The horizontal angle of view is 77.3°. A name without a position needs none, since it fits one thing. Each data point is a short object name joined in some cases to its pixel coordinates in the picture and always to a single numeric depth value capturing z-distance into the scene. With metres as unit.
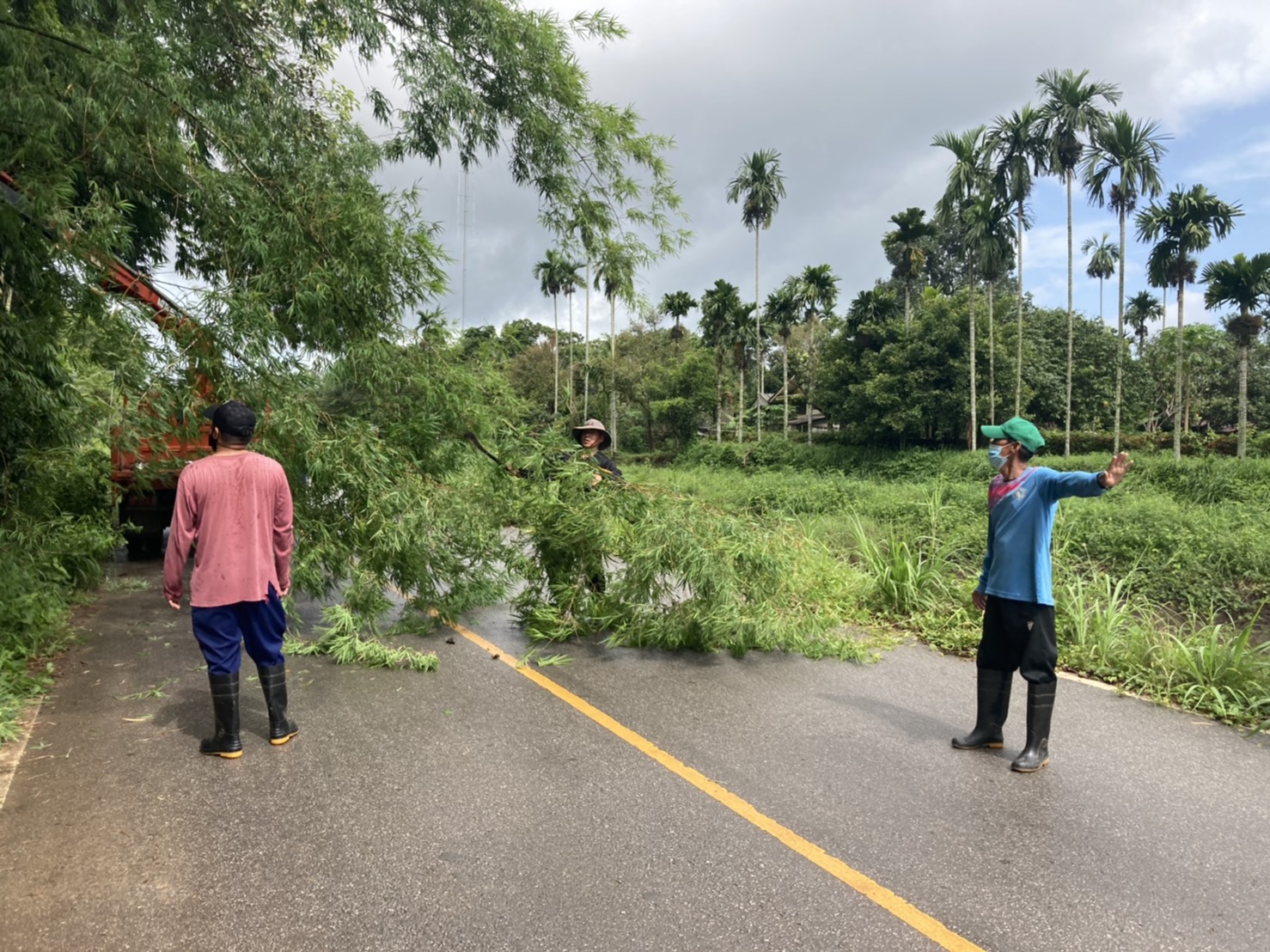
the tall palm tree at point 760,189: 40.09
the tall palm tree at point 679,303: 49.25
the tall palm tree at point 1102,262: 51.12
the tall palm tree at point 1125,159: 29.75
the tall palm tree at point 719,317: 44.66
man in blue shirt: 4.09
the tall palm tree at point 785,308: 42.34
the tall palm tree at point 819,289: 40.94
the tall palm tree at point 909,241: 37.25
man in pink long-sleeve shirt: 4.10
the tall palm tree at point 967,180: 33.41
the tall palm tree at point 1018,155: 32.25
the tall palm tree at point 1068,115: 30.45
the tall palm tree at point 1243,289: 26.72
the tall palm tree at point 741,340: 44.33
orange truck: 5.06
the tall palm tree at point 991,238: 32.97
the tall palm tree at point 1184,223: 29.34
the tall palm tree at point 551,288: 47.83
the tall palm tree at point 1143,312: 53.66
